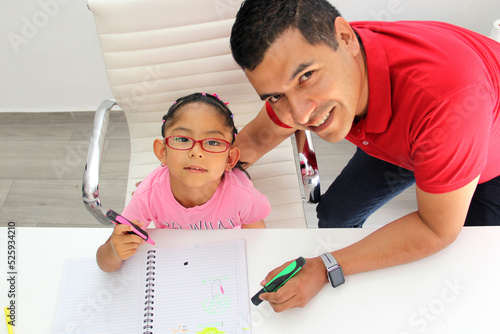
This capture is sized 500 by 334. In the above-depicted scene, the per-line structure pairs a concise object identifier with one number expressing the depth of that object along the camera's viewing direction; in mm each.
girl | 1242
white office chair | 1442
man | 951
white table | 1013
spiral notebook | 1035
